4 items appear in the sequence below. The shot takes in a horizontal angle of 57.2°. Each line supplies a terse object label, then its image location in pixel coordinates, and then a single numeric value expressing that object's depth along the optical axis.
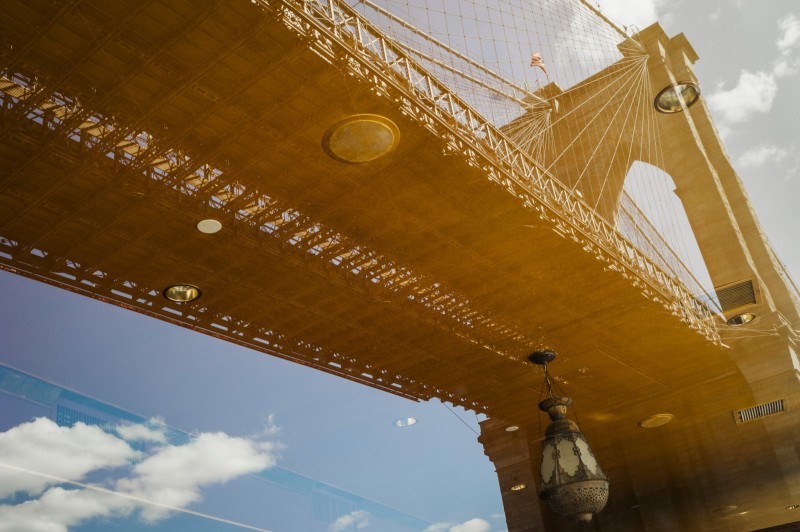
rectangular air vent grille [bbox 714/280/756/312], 26.23
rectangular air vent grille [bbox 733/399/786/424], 25.98
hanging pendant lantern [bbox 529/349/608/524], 9.37
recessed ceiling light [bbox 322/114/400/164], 14.54
